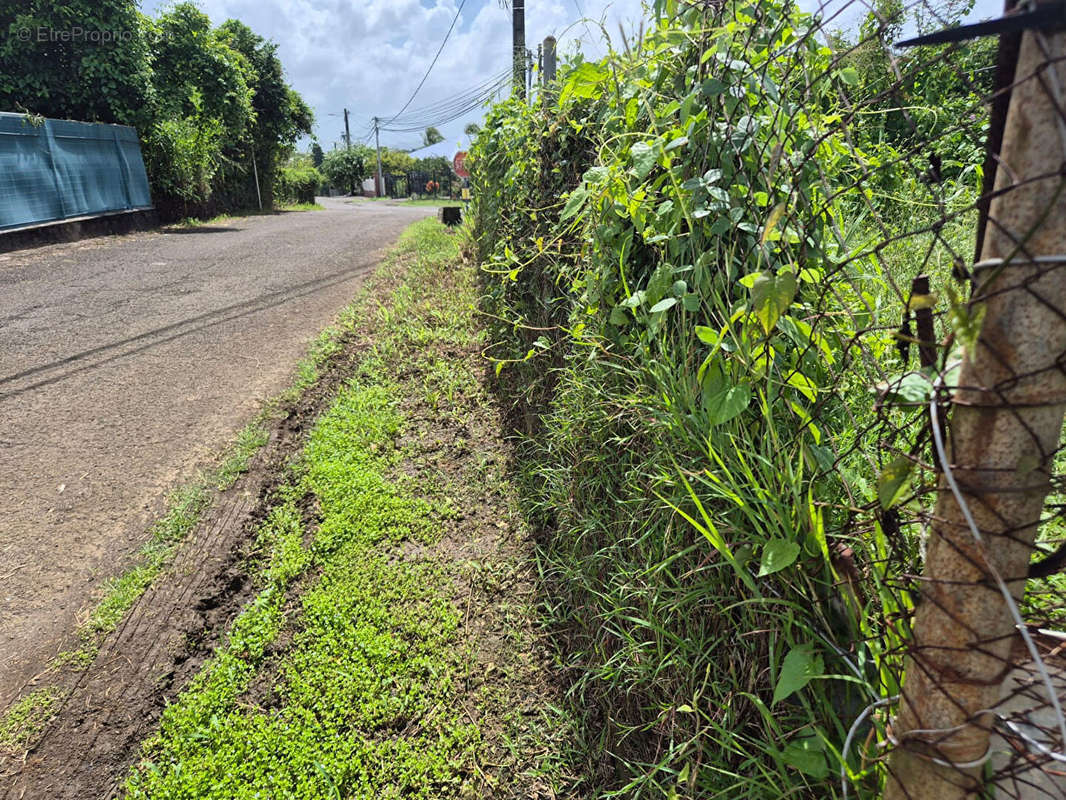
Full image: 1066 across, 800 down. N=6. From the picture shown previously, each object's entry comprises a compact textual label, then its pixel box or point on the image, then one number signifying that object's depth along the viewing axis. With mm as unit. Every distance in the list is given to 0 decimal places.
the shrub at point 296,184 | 22977
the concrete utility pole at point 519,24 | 9500
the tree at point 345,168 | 51438
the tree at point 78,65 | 10008
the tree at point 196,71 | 13539
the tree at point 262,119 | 18484
